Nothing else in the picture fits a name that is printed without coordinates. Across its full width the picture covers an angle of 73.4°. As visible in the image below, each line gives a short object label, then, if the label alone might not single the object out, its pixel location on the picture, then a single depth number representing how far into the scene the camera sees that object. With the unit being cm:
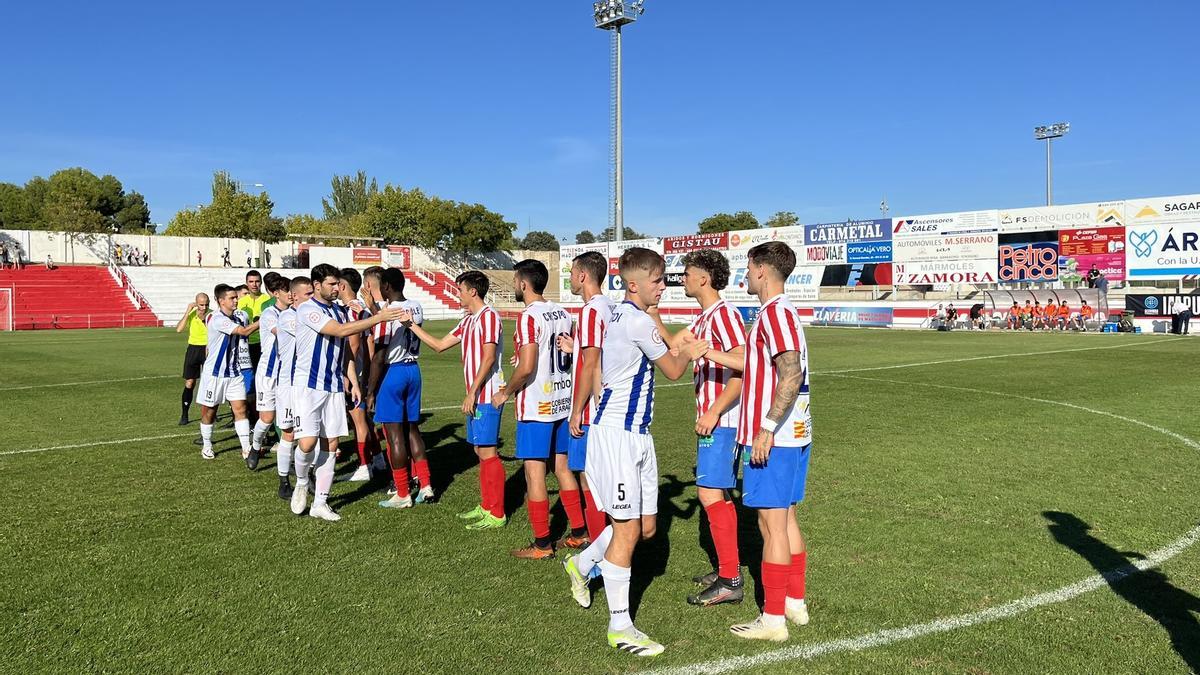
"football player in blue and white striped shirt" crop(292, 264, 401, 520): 659
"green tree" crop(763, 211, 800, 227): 9625
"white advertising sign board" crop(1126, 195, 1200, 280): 3306
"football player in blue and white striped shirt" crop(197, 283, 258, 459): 913
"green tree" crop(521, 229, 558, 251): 12394
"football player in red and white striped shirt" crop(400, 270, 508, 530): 612
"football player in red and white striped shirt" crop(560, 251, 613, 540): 474
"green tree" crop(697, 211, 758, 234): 8800
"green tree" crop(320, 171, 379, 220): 11444
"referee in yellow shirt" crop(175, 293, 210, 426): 1195
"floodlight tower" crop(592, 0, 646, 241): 4181
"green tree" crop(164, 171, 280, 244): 7388
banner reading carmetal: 4150
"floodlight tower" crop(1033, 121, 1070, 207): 6556
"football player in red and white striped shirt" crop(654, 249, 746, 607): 479
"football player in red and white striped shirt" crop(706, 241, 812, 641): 417
